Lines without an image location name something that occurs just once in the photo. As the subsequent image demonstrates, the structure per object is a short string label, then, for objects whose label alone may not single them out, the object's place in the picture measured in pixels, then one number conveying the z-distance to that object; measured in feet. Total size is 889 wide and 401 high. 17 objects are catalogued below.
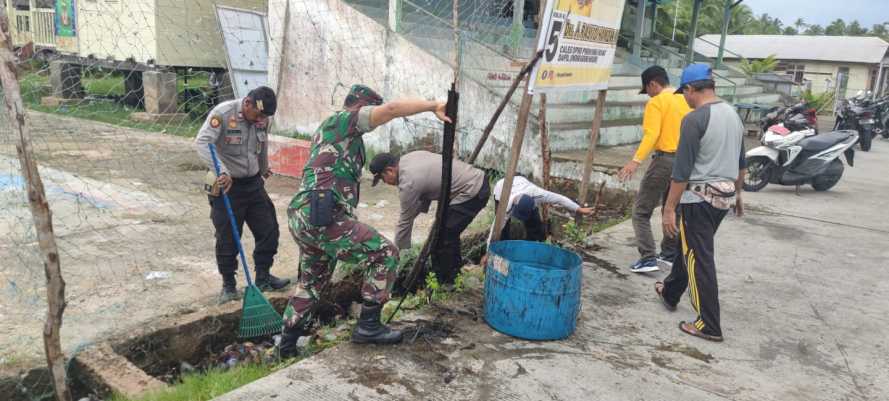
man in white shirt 15.21
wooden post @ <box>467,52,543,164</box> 11.58
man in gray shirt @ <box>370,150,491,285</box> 12.47
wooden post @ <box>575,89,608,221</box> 16.55
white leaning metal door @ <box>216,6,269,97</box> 32.86
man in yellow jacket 14.89
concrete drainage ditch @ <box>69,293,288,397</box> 9.73
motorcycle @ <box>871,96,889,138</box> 47.97
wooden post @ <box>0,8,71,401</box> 7.40
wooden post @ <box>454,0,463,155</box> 17.15
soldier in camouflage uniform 9.97
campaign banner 11.79
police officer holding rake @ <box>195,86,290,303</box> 12.53
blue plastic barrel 10.77
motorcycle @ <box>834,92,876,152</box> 40.01
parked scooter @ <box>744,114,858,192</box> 25.57
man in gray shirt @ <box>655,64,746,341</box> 11.11
